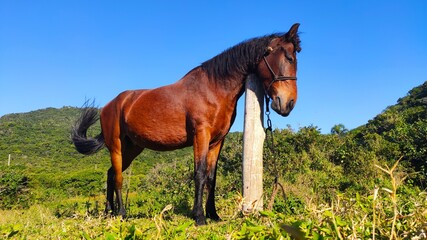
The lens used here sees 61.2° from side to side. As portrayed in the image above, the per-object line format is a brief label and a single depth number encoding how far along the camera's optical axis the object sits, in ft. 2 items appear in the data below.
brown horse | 13.16
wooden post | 13.82
